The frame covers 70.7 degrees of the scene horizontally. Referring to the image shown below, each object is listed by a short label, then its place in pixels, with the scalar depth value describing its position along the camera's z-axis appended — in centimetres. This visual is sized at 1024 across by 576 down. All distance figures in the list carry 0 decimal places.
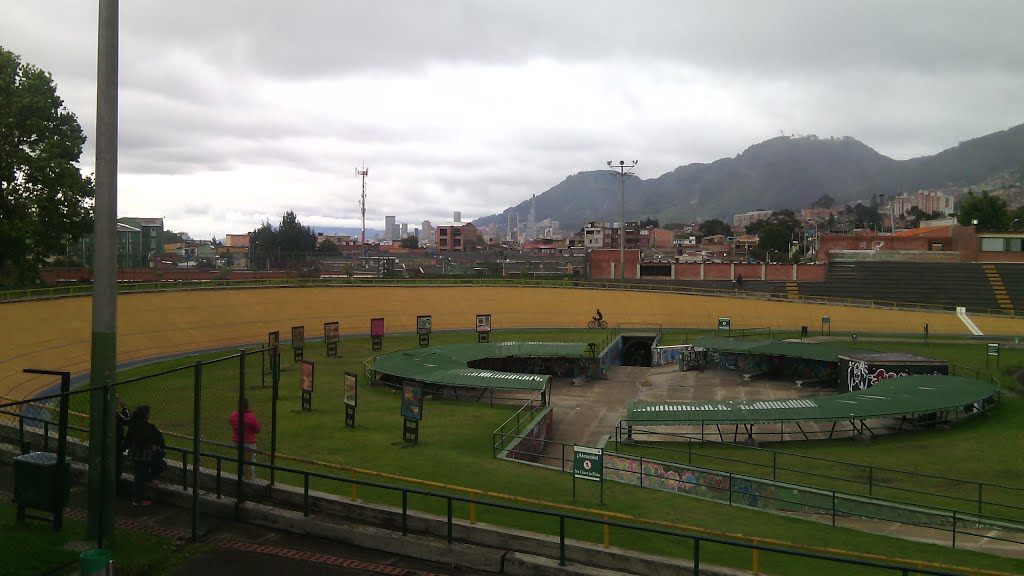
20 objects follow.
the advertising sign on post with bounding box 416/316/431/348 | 3575
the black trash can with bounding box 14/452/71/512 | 865
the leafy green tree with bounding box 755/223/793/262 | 12183
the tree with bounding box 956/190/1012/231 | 9419
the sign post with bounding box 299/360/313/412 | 1970
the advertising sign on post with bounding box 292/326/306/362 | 3008
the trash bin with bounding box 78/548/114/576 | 670
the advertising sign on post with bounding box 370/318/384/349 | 3469
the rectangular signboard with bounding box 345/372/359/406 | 1825
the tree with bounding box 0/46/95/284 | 3544
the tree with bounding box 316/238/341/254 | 10433
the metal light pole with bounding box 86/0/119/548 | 811
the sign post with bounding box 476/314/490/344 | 3684
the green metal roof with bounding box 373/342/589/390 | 2370
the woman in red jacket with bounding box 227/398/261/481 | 1105
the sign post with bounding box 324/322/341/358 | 3322
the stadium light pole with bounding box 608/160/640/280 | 5554
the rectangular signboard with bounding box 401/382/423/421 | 1692
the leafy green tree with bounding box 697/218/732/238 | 18738
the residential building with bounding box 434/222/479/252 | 14962
